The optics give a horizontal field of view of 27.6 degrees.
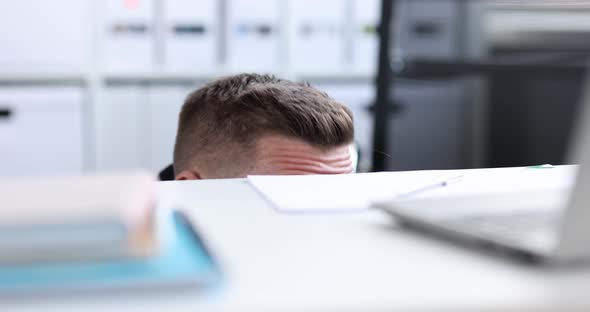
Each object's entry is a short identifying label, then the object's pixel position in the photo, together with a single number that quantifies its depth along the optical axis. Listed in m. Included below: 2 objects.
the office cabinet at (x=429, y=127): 1.99
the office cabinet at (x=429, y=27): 1.90
